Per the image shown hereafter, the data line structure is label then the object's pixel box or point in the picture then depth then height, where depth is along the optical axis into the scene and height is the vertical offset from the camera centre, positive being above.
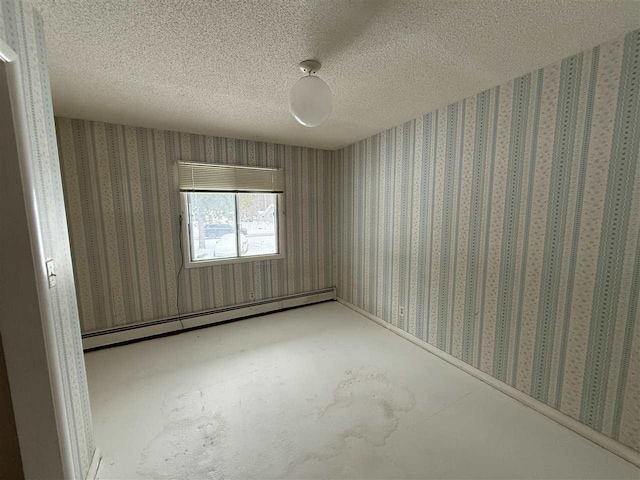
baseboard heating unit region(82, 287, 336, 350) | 2.73 -1.22
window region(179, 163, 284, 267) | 3.04 -0.01
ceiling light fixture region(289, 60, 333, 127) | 1.42 +0.60
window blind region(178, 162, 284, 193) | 2.97 +0.42
